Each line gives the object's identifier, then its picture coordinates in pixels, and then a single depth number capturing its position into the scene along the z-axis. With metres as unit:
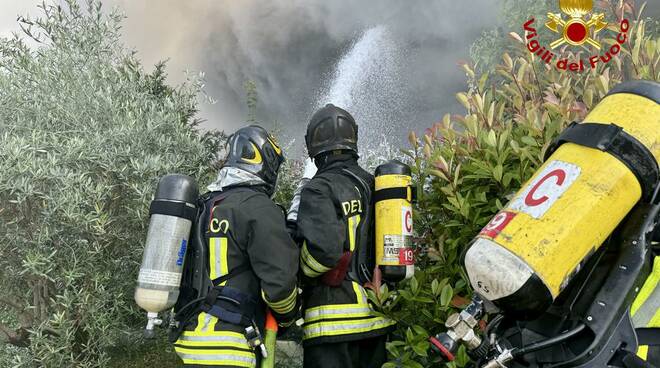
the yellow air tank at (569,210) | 1.64
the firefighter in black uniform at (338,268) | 2.98
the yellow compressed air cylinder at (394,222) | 2.98
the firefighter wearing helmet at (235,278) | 2.82
